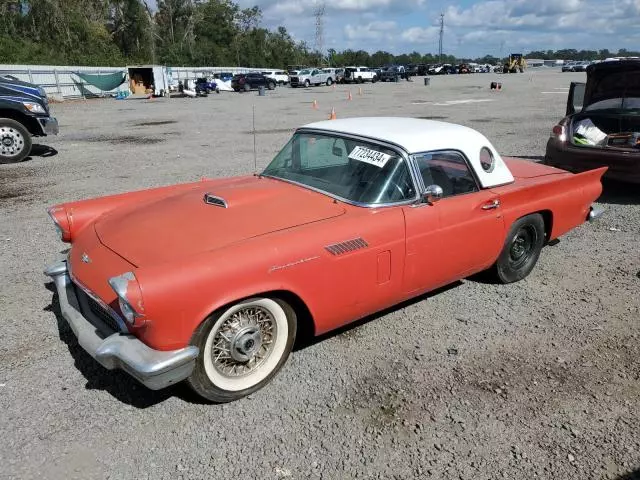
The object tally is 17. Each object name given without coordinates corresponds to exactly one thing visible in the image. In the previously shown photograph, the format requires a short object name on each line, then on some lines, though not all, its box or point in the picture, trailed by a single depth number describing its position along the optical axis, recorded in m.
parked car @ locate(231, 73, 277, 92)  36.94
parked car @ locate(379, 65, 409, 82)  49.28
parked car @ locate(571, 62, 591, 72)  67.22
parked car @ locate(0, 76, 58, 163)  9.25
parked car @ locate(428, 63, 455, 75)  66.31
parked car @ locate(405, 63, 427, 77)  54.84
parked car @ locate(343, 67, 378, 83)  46.69
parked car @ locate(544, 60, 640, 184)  6.47
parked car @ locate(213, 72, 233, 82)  38.66
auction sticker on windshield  3.48
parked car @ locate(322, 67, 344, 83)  44.31
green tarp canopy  31.03
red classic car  2.55
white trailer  33.66
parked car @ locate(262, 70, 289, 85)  46.50
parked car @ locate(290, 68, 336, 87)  41.84
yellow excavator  68.16
